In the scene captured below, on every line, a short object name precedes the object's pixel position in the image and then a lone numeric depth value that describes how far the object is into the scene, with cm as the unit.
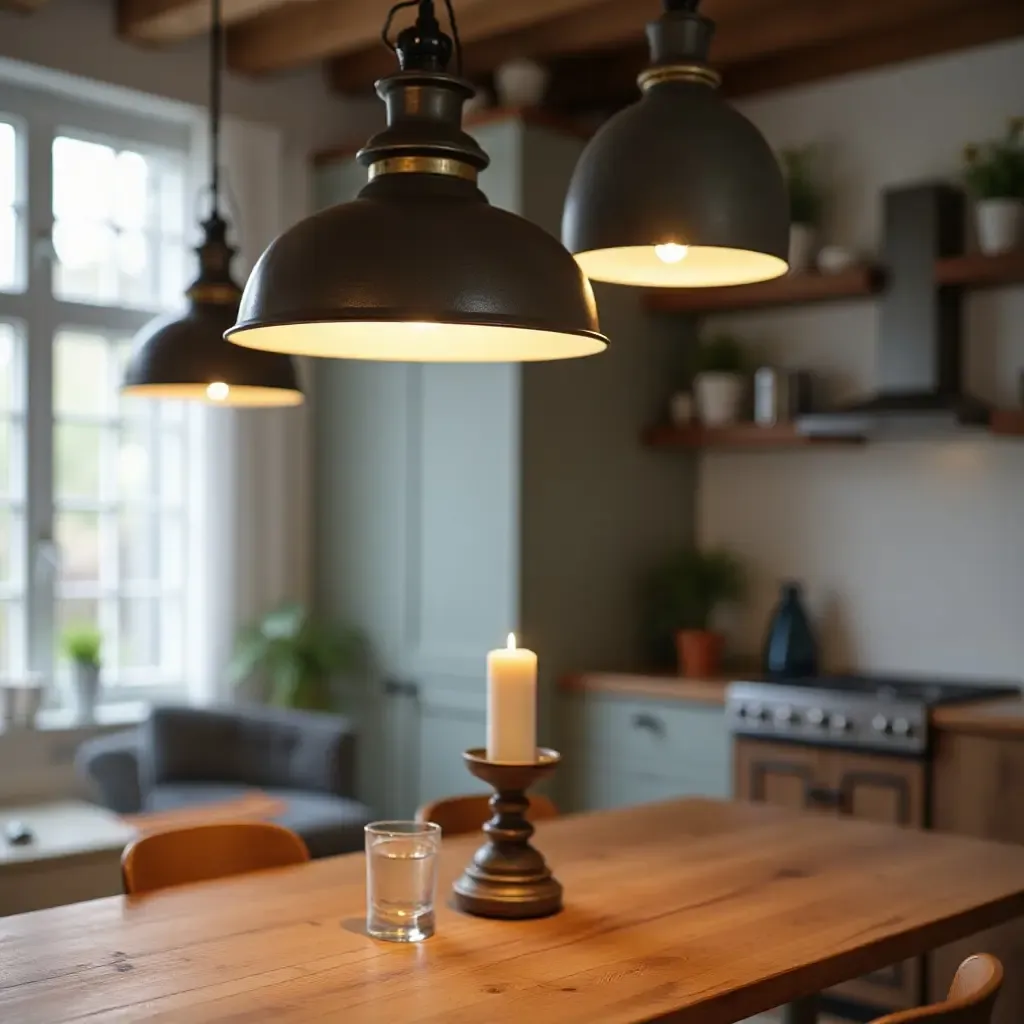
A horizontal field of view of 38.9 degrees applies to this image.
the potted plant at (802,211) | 465
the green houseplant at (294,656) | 477
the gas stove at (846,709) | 382
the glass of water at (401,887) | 185
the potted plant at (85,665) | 446
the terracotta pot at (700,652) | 461
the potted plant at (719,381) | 481
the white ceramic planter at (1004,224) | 415
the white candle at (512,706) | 198
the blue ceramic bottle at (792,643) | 454
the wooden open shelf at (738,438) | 459
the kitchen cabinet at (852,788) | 376
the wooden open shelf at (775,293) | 446
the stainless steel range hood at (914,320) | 430
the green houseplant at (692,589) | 488
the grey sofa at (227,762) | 415
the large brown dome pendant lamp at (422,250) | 149
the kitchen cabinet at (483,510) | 459
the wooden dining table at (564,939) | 160
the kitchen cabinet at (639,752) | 431
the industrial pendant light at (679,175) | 195
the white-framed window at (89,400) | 450
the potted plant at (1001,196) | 415
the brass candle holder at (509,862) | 196
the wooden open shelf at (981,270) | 411
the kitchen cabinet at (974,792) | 365
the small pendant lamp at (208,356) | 252
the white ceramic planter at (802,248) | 464
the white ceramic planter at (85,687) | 447
